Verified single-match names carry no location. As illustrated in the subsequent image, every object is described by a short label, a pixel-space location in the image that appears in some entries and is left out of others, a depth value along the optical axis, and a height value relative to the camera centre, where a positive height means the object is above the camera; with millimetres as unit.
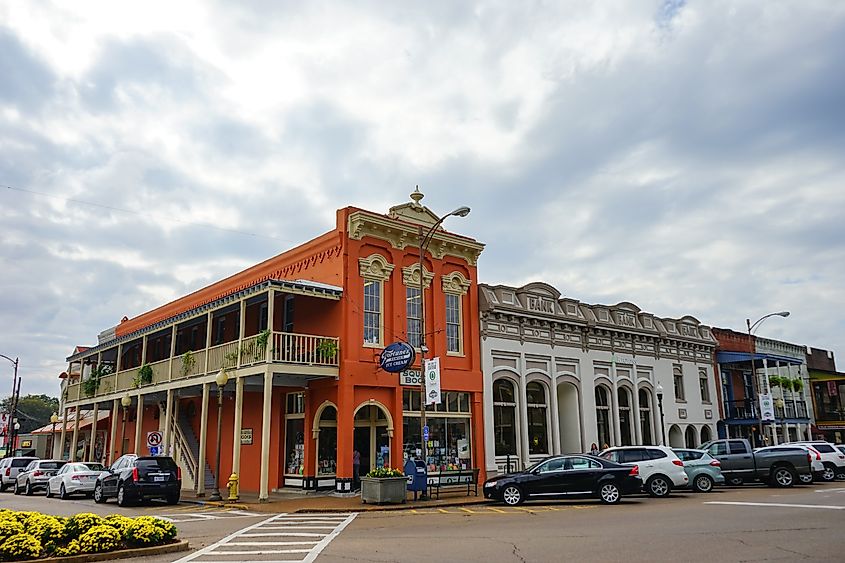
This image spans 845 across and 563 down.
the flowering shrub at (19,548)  9734 -1256
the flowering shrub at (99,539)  10305 -1227
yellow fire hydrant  21641 -1080
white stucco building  27906 +3071
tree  106000 +6844
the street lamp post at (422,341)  19969 +3258
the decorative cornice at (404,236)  24172 +7534
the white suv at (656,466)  20938 -560
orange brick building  22859 +2982
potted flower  19688 -994
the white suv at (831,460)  26578 -573
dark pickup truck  23969 -627
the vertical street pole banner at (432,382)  21480 +1990
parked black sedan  19016 -866
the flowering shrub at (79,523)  10555 -1024
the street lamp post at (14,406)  45919 +3040
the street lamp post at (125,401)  29327 +2092
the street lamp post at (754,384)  32988 +3340
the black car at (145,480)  20891 -805
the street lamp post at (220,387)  22077 +1979
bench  24641 -1044
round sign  21562 +2797
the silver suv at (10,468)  34188 -652
